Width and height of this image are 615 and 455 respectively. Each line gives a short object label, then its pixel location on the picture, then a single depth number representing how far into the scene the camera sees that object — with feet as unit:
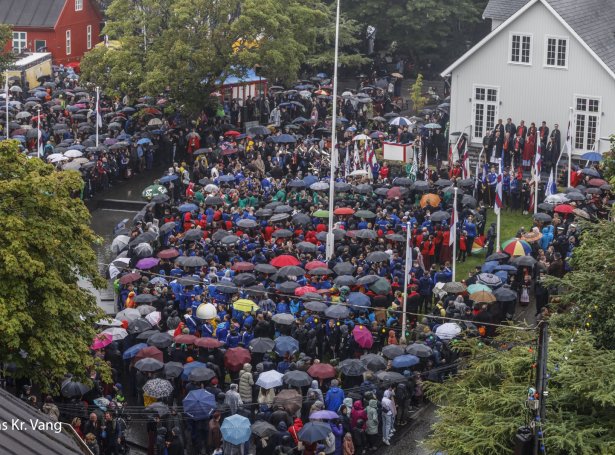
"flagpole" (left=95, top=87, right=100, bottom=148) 164.62
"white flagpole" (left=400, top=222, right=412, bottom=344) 105.51
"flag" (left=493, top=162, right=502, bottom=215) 126.00
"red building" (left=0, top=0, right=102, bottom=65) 239.30
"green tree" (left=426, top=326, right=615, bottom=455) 69.82
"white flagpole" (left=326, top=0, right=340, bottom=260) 122.31
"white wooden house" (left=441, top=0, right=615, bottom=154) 158.30
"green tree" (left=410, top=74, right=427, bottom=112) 196.34
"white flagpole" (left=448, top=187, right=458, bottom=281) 118.08
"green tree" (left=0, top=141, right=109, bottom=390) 86.43
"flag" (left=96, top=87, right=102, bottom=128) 164.66
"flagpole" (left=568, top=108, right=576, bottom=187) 143.95
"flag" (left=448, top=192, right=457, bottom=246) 119.14
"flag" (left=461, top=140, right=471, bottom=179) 143.22
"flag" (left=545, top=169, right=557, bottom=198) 137.49
